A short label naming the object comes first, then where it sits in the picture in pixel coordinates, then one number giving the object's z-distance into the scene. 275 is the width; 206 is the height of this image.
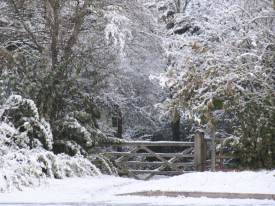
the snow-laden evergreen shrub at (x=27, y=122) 17.62
